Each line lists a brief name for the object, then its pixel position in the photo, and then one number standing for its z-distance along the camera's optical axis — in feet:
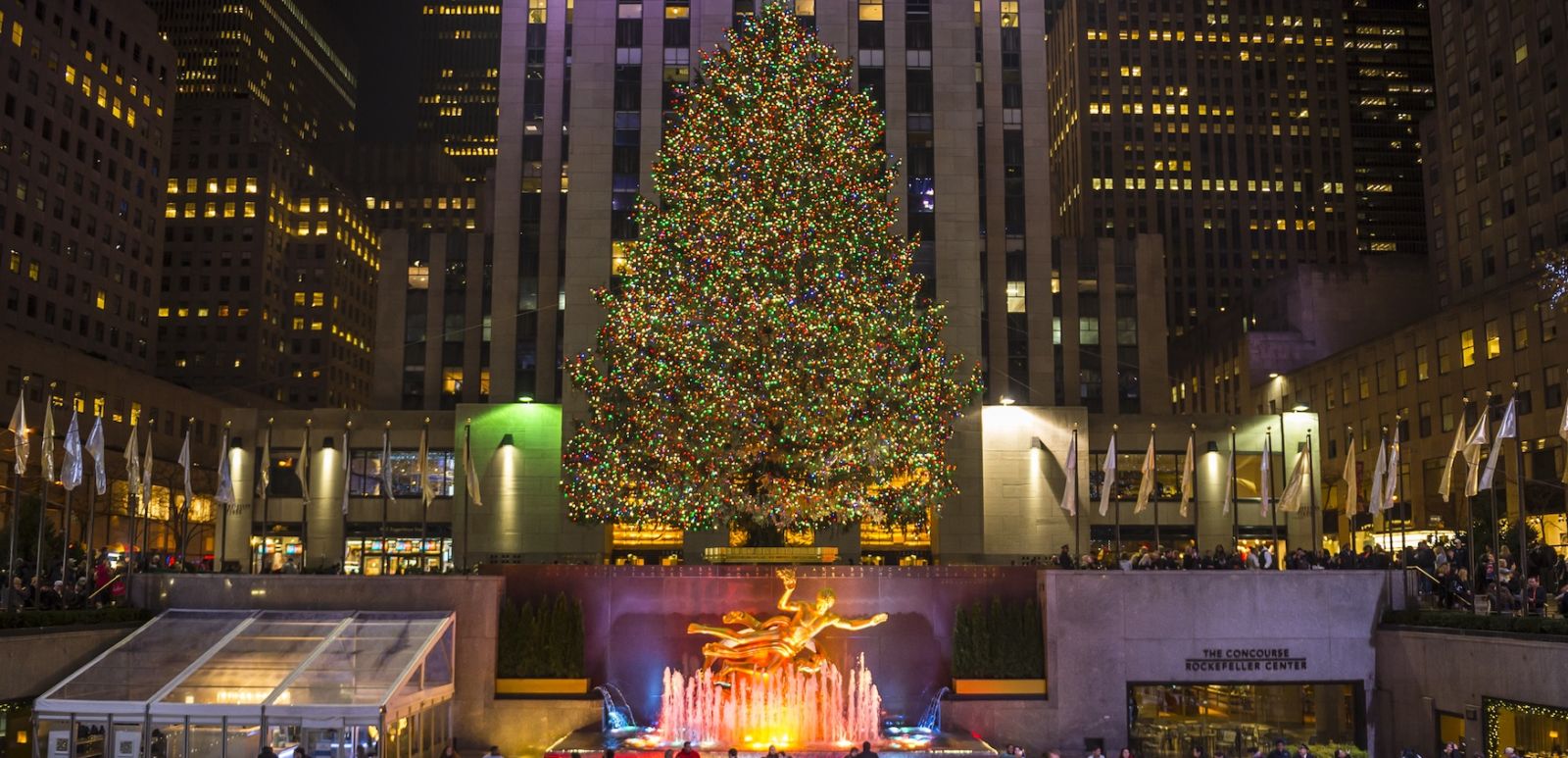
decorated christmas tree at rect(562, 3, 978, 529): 128.36
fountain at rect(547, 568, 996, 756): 106.11
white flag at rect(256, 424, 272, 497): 131.77
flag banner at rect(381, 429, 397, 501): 130.72
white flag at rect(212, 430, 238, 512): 128.16
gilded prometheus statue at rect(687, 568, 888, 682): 107.24
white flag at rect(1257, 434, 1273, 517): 131.23
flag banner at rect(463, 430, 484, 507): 132.77
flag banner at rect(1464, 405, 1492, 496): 110.93
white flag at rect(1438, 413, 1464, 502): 116.47
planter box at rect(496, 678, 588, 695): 114.52
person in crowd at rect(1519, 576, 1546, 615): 110.63
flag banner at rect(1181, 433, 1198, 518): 134.72
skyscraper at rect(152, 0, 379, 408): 498.28
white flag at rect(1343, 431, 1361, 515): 127.65
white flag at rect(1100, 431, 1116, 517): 133.59
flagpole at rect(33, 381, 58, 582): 113.91
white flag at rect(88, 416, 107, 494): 117.39
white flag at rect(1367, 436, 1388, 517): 122.21
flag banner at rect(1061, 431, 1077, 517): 135.85
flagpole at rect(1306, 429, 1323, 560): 179.45
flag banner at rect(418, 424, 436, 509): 130.82
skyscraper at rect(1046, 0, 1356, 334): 531.91
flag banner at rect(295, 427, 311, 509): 132.98
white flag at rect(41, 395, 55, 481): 113.60
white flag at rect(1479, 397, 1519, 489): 108.99
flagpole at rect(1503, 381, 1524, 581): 104.58
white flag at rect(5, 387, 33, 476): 110.32
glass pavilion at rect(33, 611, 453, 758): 97.35
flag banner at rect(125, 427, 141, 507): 122.21
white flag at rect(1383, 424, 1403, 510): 120.47
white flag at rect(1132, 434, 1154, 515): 135.23
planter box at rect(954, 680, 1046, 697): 116.57
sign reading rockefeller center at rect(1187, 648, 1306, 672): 118.83
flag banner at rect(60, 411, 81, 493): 113.19
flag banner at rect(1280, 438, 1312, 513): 128.16
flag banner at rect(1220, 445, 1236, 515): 199.62
